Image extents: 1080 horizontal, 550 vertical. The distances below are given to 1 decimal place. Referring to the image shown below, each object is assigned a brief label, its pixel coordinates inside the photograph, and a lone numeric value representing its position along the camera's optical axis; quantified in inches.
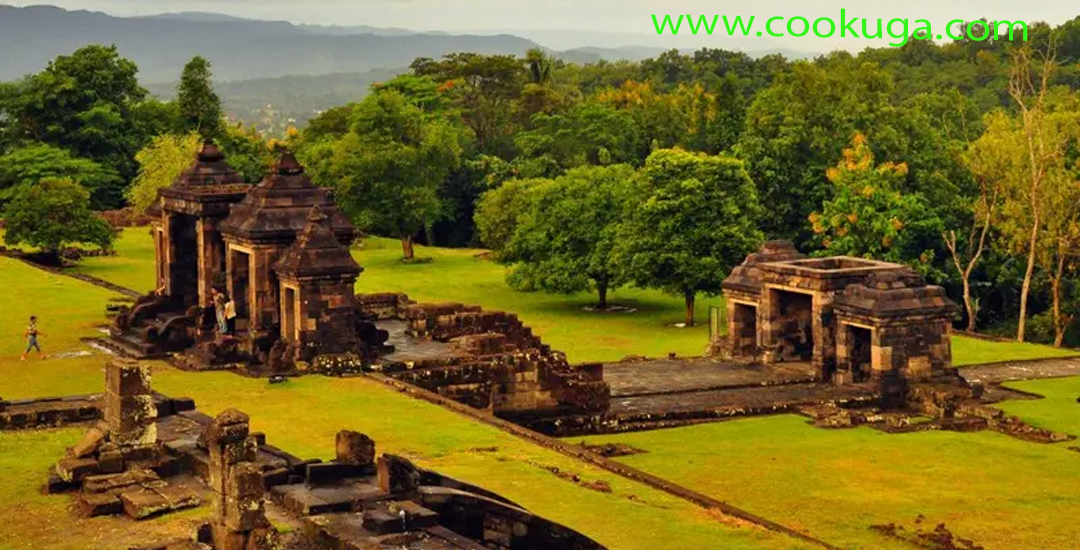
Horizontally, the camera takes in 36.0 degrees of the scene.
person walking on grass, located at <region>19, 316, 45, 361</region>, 1672.0
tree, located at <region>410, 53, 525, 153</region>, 4028.1
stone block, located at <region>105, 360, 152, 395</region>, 1043.3
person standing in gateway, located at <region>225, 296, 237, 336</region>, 1651.1
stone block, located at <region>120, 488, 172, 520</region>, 939.3
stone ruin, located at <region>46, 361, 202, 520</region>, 991.6
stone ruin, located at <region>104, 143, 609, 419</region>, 1507.1
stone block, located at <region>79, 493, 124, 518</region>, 954.1
